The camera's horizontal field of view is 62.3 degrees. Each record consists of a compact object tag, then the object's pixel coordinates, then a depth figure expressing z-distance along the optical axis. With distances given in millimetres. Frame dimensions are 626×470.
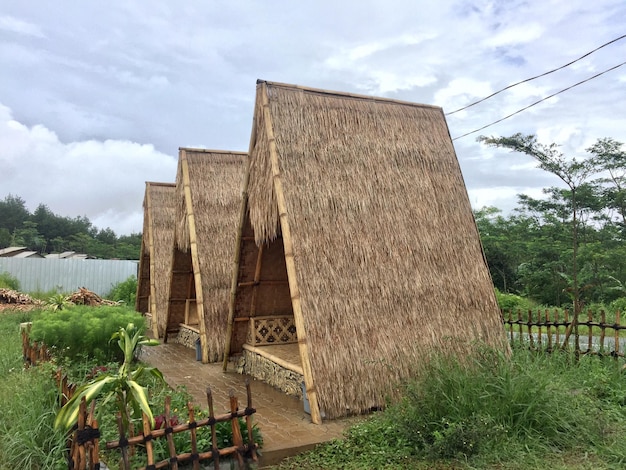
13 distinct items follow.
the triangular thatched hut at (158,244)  10359
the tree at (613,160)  15844
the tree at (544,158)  14078
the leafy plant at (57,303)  11316
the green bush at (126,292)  16203
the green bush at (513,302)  14641
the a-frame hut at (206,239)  7773
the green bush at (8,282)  15670
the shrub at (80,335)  6422
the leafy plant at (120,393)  3150
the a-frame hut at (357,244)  4730
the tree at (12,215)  40500
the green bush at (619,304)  13105
